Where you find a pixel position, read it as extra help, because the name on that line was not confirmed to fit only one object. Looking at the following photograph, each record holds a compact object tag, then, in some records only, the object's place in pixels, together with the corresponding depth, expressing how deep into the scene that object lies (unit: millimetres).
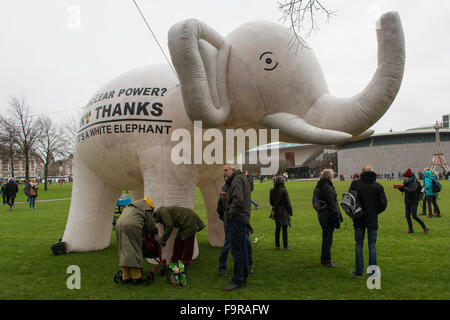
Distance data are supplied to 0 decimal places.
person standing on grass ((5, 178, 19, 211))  15906
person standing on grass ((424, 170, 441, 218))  10289
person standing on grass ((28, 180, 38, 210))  15617
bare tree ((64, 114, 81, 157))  35184
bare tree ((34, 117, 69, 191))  33906
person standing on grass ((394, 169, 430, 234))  7812
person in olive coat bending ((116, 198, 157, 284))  4535
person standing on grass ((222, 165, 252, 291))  4332
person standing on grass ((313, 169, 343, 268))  5355
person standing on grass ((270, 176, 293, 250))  6562
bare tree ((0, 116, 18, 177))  30406
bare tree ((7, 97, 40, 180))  31148
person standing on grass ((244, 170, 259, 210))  9664
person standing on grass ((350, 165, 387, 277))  4605
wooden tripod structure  64812
